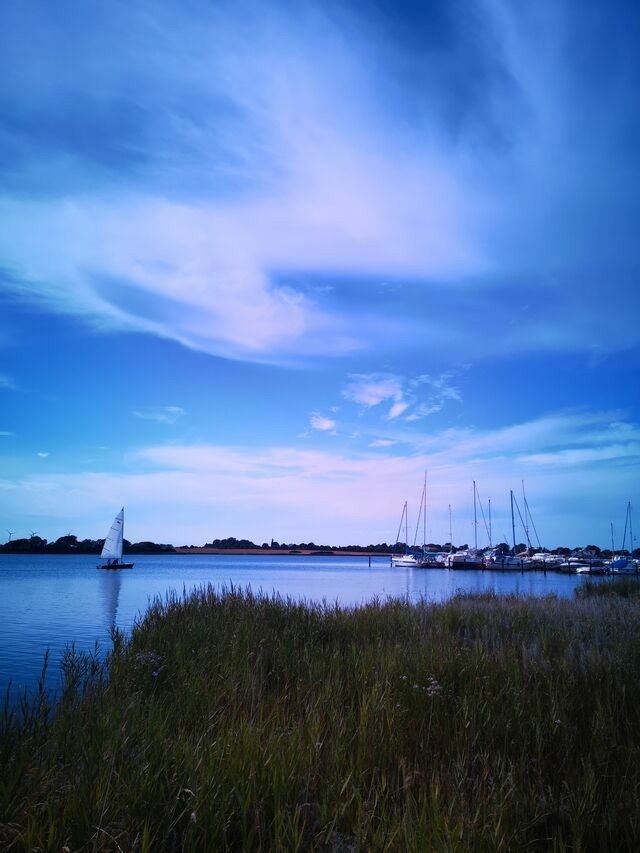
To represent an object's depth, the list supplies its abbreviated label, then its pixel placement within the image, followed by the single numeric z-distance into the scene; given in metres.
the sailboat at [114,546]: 72.50
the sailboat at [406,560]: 117.69
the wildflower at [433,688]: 6.68
